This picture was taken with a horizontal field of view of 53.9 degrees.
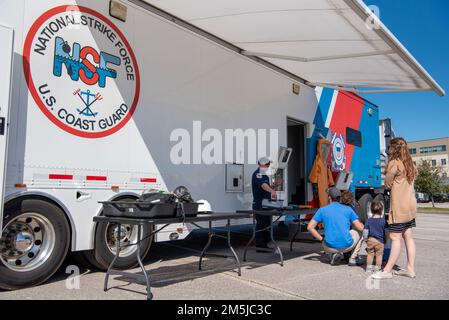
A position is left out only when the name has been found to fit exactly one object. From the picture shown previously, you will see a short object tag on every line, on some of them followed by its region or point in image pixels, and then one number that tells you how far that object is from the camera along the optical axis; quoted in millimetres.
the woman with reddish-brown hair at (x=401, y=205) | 4840
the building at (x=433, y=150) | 64125
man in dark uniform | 6293
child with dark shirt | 5109
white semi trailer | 3895
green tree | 37594
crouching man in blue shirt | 5367
